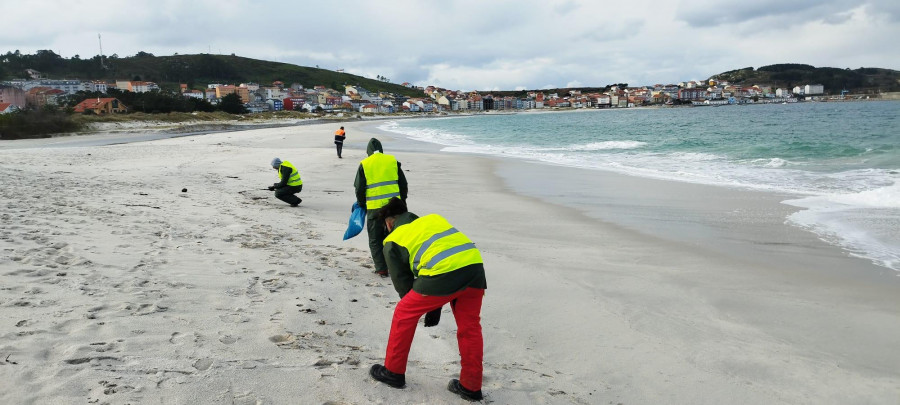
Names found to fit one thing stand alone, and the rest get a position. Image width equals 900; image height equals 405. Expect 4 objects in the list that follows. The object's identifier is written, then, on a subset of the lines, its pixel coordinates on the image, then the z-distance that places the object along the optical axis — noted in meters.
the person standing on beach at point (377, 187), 5.66
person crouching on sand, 9.82
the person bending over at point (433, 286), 3.04
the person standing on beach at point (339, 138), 20.80
